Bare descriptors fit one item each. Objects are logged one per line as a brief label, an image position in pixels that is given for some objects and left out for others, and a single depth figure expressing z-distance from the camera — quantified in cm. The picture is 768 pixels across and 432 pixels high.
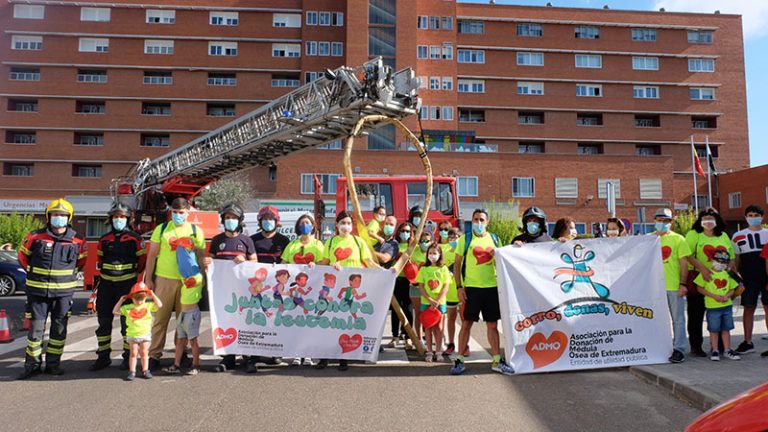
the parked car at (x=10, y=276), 1570
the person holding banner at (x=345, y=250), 681
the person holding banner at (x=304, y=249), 693
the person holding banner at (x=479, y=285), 641
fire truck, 1141
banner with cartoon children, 652
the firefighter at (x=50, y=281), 626
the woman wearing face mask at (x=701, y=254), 679
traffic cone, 849
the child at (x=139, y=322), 597
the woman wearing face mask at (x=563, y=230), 662
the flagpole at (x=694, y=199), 3953
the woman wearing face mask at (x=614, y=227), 841
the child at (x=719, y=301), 657
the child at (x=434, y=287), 704
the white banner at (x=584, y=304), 620
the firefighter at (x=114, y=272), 650
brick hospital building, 4700
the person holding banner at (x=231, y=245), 655
